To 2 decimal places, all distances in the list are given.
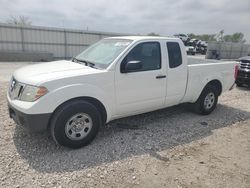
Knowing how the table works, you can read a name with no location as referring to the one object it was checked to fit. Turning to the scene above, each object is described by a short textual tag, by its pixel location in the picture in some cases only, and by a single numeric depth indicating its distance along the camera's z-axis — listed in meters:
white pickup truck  3.22
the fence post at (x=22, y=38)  19.11
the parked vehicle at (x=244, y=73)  8.55
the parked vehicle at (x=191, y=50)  28.39
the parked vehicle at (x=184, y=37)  34.50
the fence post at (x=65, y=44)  21.20
